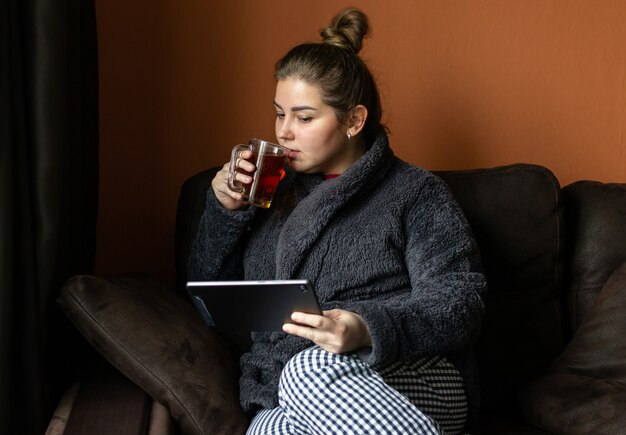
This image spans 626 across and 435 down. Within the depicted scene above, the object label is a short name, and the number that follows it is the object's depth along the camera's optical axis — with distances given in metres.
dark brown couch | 1.55
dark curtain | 1.53
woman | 1.43
